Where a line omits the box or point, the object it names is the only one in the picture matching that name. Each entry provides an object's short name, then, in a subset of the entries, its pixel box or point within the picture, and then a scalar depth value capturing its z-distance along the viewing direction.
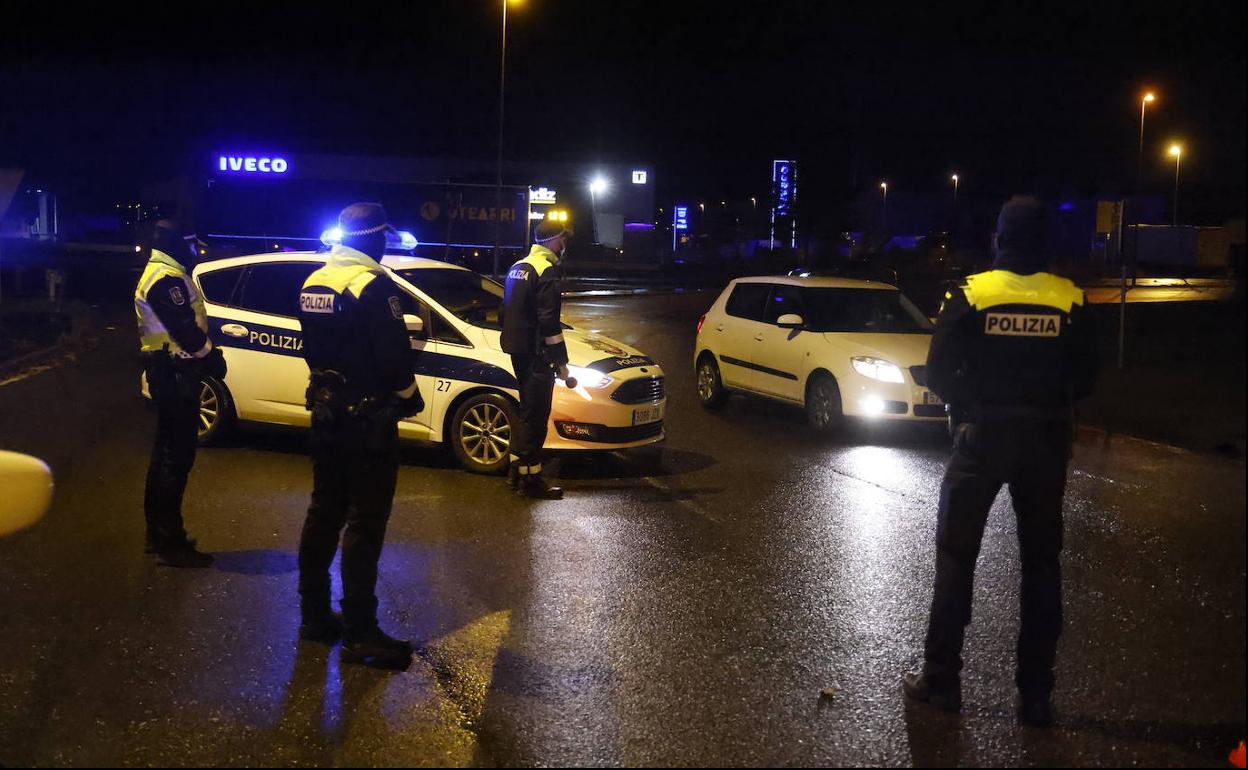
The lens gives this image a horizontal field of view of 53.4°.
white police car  9.53
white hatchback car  11.45
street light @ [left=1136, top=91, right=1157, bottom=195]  16.99
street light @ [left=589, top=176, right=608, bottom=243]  72.74
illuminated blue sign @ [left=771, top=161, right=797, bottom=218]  56.47
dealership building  37.66
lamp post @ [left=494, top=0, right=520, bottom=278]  34.84
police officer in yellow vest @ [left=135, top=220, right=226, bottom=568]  6.81
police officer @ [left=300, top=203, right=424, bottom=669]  5.18
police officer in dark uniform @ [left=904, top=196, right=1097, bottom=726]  4.36
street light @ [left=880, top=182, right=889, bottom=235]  74.39
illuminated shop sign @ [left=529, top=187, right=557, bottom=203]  47.62
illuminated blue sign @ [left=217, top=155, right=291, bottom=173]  48.53
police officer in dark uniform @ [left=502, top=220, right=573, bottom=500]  8.52
